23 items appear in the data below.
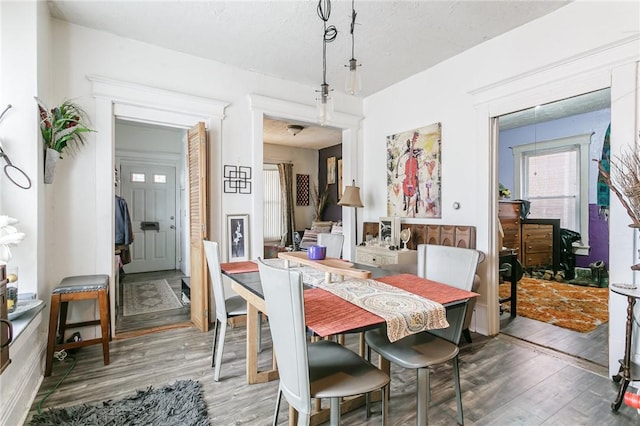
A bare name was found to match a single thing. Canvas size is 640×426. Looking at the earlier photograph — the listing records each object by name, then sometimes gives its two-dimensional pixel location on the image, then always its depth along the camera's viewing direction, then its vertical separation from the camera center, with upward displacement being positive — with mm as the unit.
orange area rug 3338 -1209
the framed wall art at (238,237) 3498 -307
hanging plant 2391 +683
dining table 1262 -464
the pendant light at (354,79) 1881 +806
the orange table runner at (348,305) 1236 -461
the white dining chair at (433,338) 1485 -752
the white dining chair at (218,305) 2199 -736
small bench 2285 -720
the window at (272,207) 7180 +60
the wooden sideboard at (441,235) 3180 -285
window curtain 7090 +173
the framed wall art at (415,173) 3537 +443
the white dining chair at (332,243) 3061 -338
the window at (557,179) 5328 +542
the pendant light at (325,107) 2096 +710
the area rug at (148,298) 3791 -1199
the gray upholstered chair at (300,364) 1189 -704
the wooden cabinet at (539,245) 5430 -642
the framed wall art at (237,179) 3486 +350
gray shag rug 1744 -1191
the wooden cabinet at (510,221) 5059 -206
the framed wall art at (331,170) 6971 +889
